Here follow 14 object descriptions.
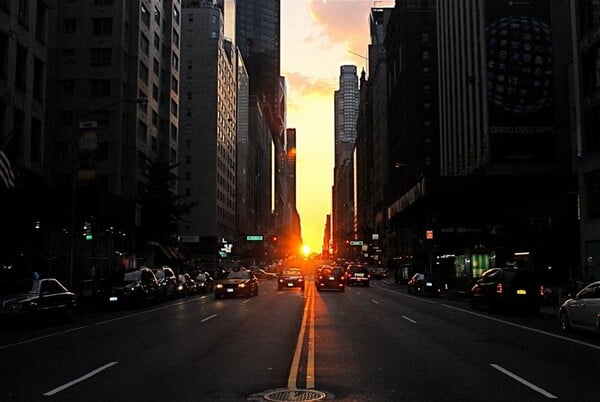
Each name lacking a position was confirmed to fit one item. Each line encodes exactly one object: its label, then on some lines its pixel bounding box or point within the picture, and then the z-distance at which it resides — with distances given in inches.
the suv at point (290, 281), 1940.2
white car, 648.4
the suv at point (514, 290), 1006.4
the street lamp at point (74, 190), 1072.2
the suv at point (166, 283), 1370.6
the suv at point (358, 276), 2326.5
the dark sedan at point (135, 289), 1124.4
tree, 1973.4
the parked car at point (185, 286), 1595.7
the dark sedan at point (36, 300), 762.2
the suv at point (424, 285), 1638.8
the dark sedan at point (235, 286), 1461.6
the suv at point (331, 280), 1857.8
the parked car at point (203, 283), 1870.1
